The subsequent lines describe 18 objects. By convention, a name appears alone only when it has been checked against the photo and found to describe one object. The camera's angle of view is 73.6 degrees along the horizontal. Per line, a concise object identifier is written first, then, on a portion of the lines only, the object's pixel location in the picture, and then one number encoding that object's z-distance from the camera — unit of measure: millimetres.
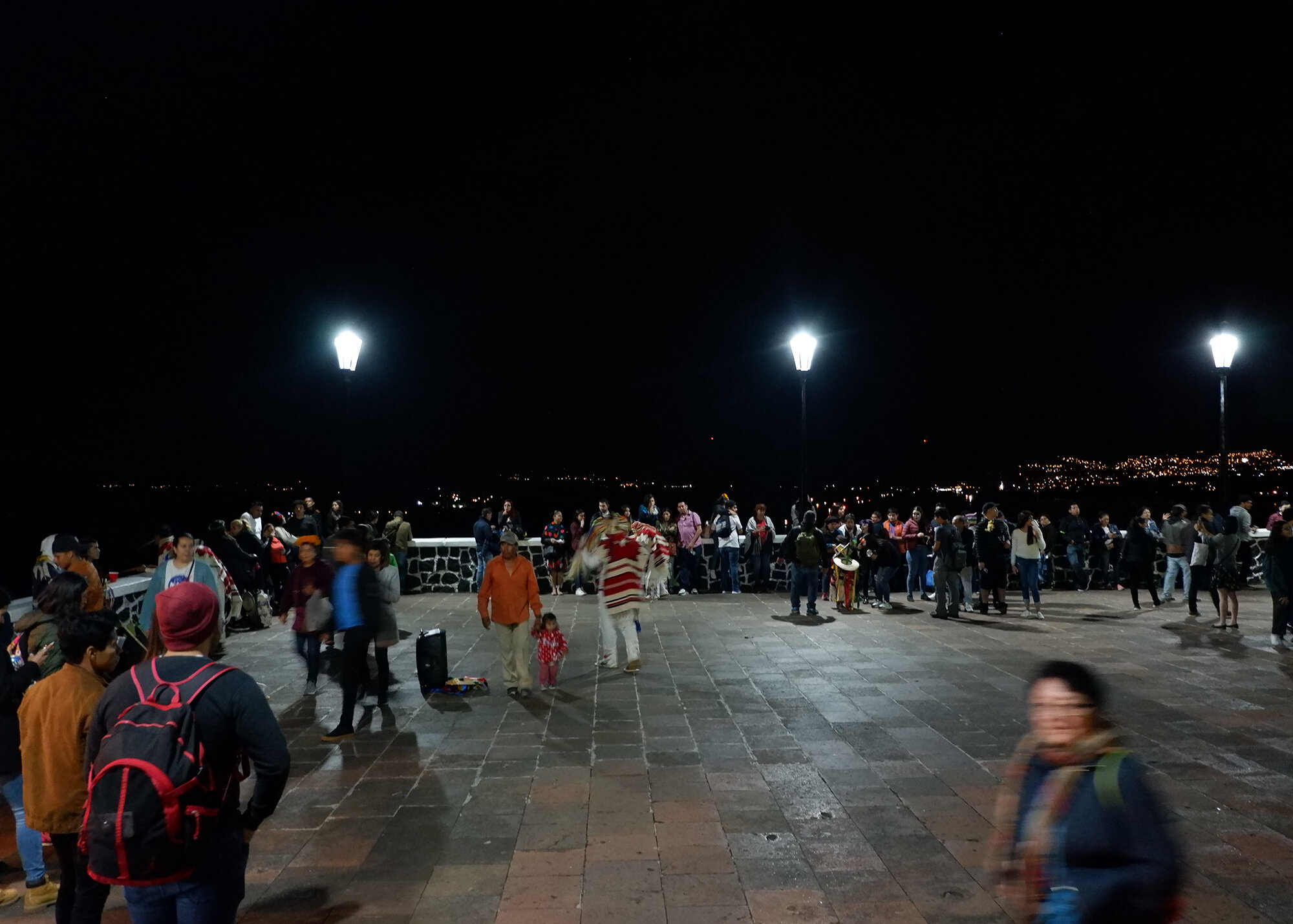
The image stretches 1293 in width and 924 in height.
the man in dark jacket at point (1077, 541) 16094
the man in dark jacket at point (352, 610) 6953
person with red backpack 2406
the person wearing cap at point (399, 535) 15094
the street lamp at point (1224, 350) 14375
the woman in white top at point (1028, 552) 12820
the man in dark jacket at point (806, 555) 12836
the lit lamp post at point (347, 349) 11766
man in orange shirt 8219
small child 8547
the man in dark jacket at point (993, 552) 12750
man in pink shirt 15953
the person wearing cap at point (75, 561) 6020
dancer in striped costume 9070
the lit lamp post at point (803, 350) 14805
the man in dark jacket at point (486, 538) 15469
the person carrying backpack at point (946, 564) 12742
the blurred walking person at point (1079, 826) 2289
